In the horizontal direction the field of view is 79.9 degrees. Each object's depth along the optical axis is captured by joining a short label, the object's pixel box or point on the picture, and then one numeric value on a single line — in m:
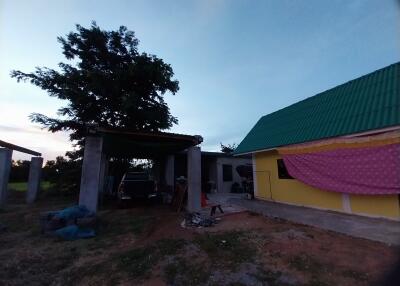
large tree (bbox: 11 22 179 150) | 16.52
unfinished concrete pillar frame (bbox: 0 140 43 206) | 12.23
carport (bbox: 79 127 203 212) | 8.33
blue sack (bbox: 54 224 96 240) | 6.52
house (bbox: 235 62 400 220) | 7.11
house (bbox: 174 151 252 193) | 18.84
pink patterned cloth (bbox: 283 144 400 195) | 6.82
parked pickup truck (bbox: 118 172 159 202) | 11.90
